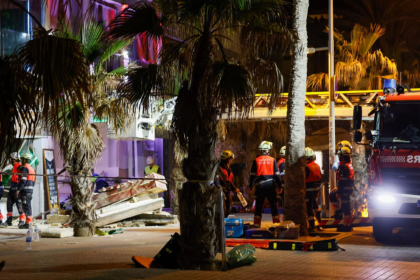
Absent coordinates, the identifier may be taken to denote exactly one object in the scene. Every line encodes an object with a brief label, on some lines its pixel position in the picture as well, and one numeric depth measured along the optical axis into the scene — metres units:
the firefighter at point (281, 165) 19.11
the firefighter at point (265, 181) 15.19
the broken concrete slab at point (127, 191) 18.17
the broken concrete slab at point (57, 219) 18.14
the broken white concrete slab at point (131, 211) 17.30
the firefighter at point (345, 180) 15.77
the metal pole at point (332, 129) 20.94
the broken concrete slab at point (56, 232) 15.30
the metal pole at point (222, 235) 9.50
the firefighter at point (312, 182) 16.22
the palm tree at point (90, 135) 14.31
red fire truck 12.33
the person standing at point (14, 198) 17.67
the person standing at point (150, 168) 22.53
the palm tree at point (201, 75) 9.67
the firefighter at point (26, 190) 17.39
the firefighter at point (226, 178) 16.22
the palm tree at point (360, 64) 28.52
